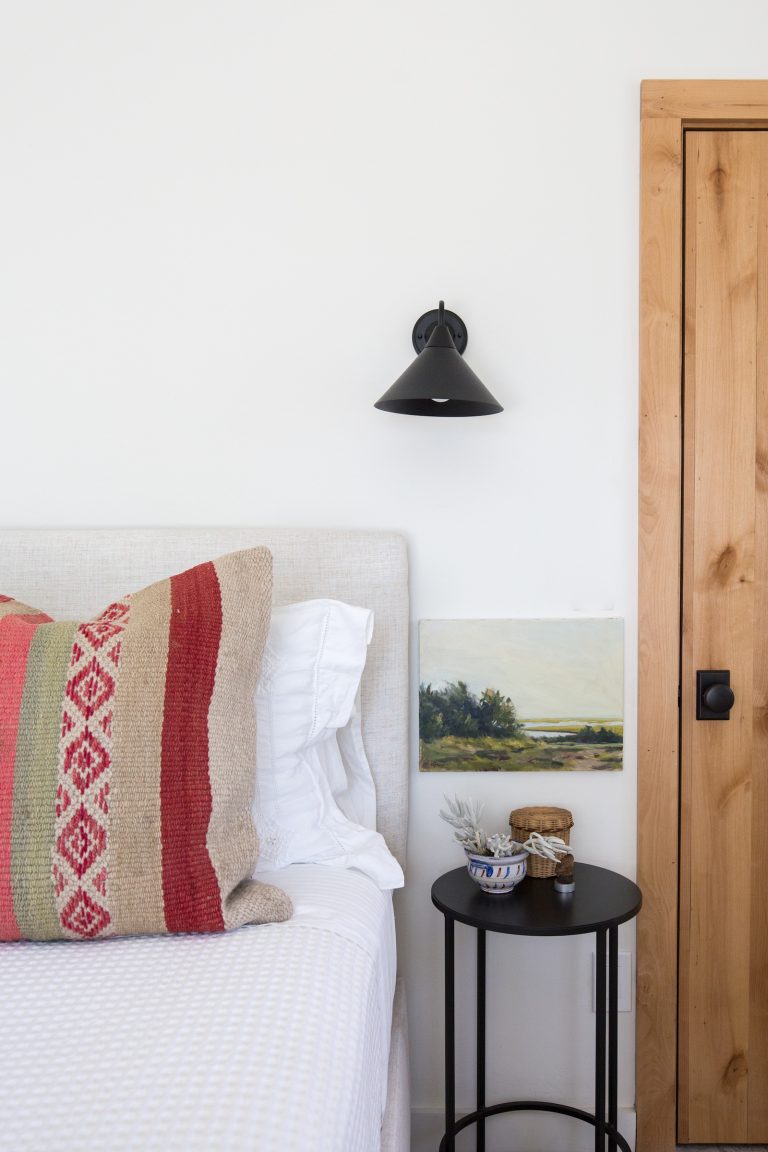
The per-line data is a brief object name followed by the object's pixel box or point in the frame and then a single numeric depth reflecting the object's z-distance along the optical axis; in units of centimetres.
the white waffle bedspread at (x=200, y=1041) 72
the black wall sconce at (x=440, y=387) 149
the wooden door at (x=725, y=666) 173
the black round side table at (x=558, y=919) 139
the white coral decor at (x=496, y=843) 152
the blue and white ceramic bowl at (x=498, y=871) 149
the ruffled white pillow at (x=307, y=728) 135
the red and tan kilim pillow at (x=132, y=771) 106
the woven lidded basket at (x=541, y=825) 157
